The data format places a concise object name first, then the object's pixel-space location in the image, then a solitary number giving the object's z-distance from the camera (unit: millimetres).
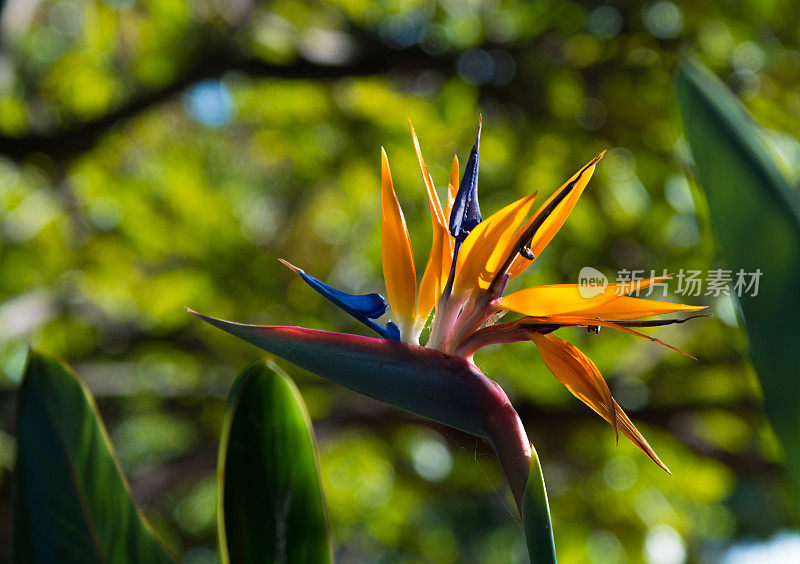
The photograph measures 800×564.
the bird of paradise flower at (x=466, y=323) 1880
